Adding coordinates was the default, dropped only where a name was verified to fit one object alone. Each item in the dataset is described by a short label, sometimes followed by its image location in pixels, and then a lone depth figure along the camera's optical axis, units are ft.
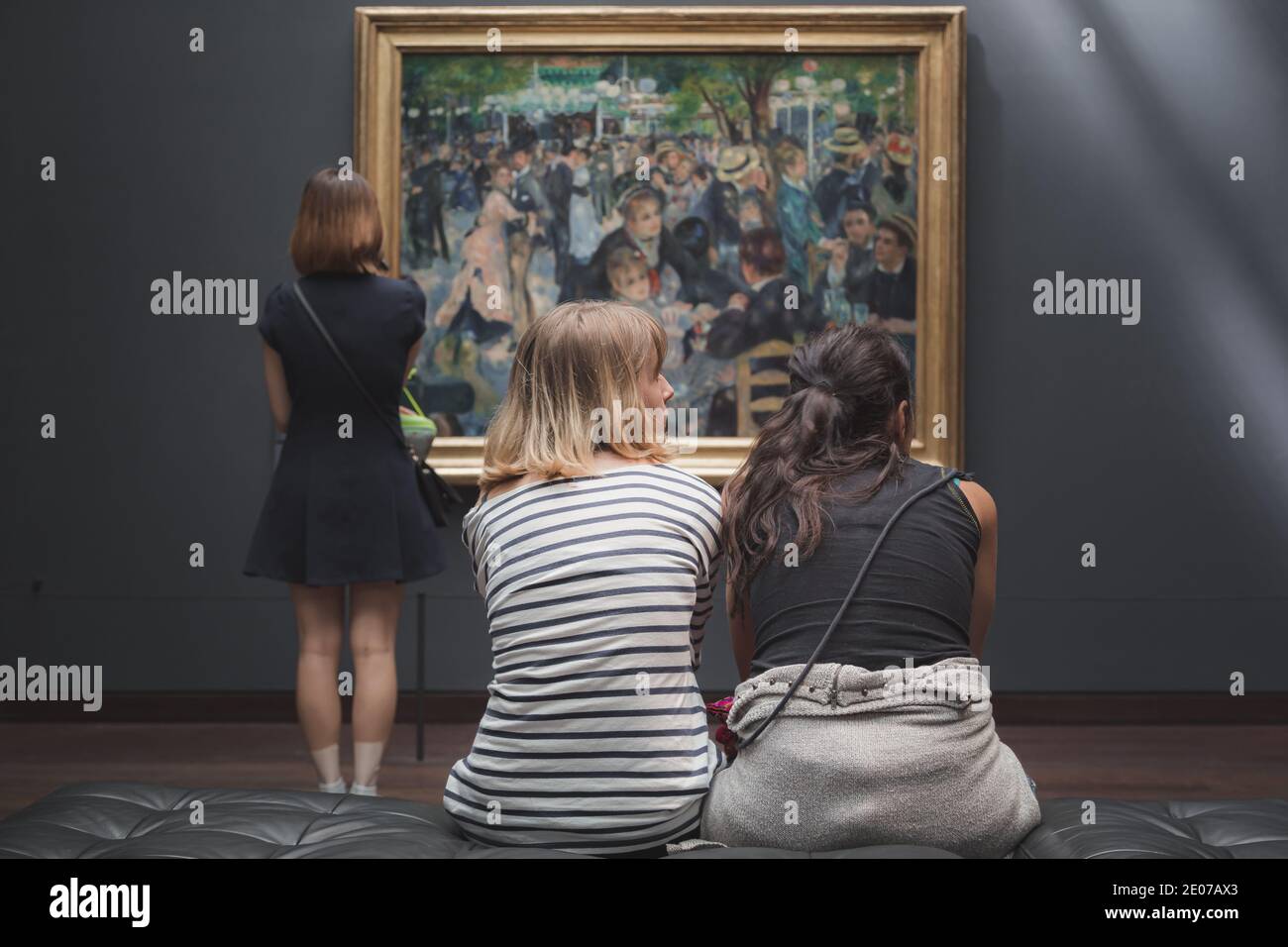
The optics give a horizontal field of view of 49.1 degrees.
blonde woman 8.37
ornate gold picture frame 22.12
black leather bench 8.21
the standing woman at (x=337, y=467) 15.11
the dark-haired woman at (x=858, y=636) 8.14
